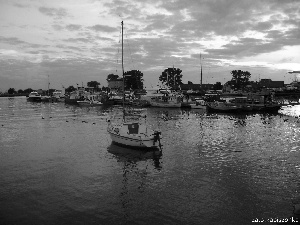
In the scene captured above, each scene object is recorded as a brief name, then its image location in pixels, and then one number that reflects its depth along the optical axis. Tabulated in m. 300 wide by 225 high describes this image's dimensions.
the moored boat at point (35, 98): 146.62
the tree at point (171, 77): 170.40
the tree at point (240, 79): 177.50
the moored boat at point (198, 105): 83.99
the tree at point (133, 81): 165.12
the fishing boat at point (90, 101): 101.93
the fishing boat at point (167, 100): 91.12
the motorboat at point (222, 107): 74.00
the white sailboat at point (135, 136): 29.00
